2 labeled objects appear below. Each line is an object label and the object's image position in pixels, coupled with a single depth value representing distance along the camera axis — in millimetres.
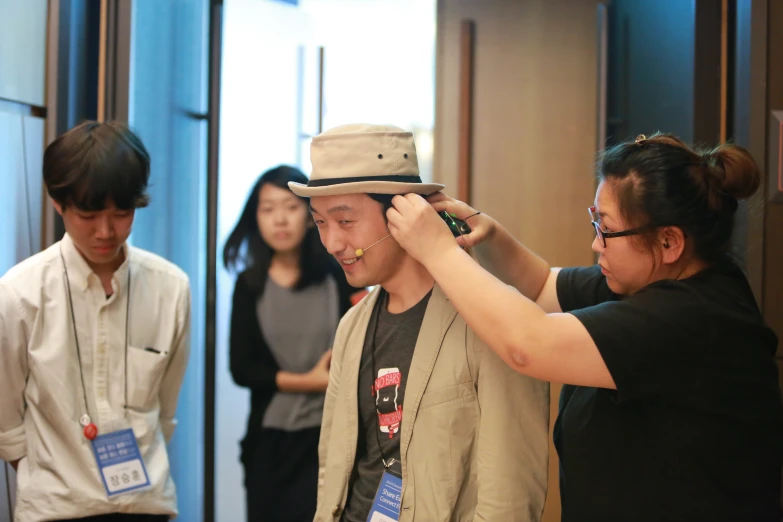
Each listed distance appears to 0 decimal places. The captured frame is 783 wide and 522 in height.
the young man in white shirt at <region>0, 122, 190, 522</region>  1937
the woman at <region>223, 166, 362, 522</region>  2766
